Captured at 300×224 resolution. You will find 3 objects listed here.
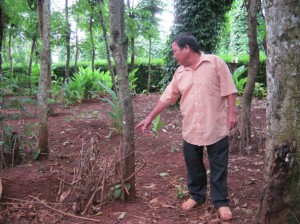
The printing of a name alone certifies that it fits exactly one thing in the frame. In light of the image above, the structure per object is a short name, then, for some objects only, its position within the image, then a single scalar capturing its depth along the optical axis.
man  2.97
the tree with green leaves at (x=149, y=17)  10.48
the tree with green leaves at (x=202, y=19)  8.73
